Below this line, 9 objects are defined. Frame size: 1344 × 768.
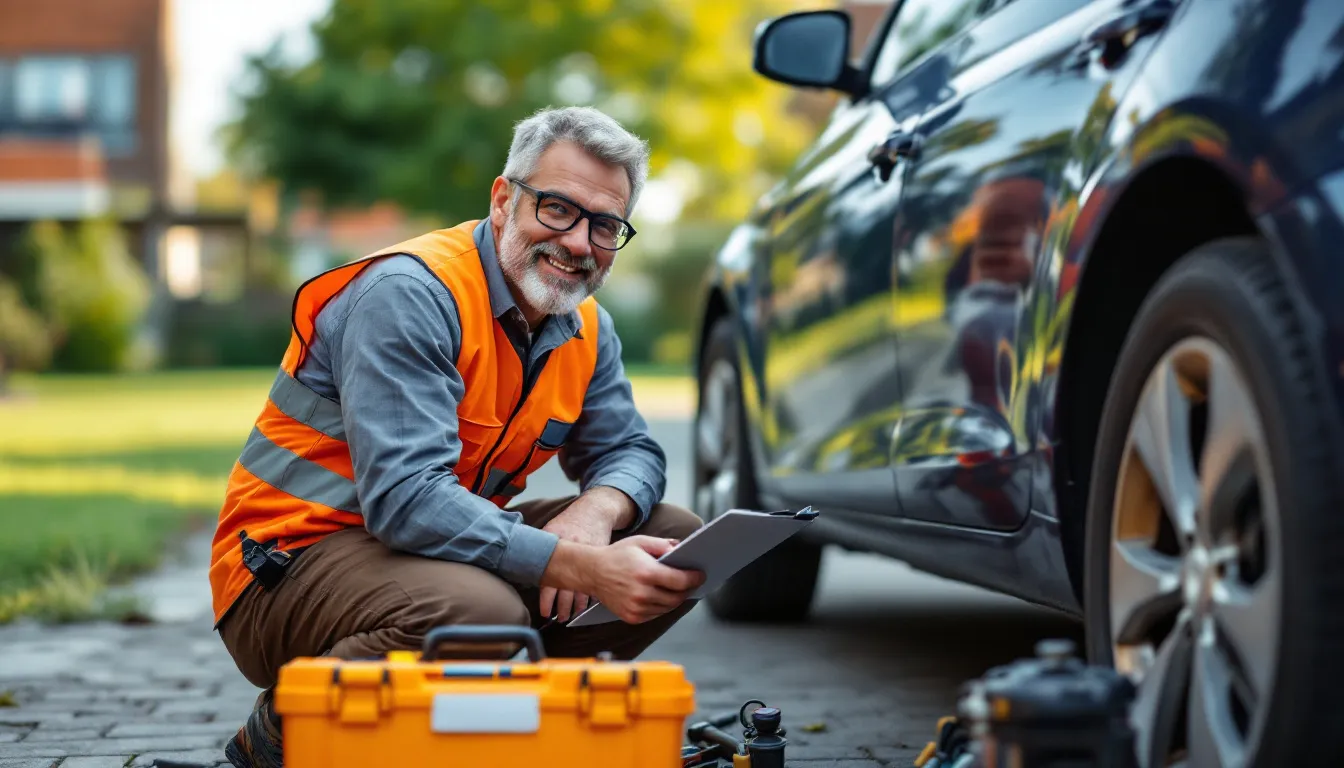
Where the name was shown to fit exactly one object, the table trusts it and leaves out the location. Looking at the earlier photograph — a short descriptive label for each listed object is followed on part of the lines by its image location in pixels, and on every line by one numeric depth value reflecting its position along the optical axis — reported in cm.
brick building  3881
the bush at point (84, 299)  2867
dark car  185
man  285
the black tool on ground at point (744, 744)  275
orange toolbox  223
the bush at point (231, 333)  3278
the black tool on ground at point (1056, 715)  188
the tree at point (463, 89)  3059
